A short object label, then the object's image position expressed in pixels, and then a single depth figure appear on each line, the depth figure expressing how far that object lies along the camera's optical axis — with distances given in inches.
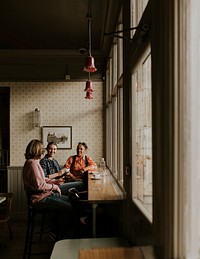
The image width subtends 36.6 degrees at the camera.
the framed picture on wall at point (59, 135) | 233.3
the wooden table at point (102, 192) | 112.3
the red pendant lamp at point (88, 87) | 179.5
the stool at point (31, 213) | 140.5
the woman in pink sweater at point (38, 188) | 140.9
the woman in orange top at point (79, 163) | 210.4
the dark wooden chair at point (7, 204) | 162.9
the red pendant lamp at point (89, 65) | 141.9
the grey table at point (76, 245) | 86.9
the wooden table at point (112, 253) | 60.1
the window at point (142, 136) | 79.6
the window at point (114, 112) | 144.4
